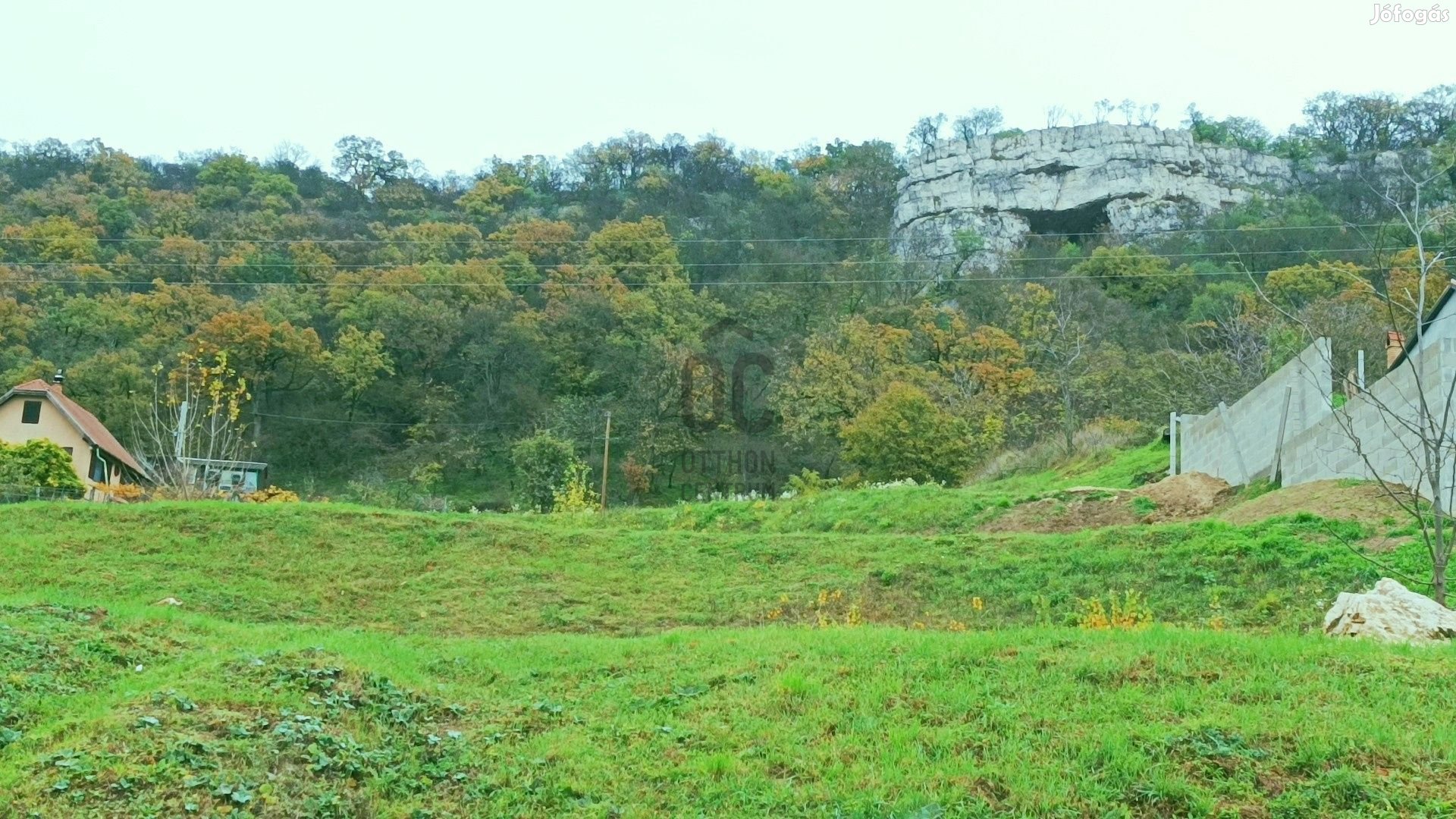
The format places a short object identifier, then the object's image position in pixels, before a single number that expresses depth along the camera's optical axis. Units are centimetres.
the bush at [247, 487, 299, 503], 2467
